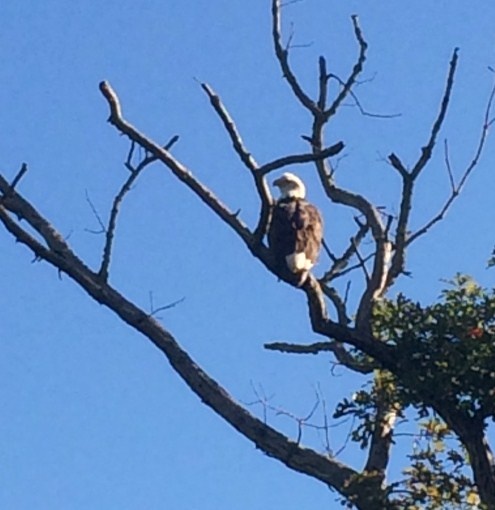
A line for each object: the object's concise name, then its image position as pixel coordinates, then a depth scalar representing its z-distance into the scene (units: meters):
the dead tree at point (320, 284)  7.84
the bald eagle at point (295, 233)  9.46
